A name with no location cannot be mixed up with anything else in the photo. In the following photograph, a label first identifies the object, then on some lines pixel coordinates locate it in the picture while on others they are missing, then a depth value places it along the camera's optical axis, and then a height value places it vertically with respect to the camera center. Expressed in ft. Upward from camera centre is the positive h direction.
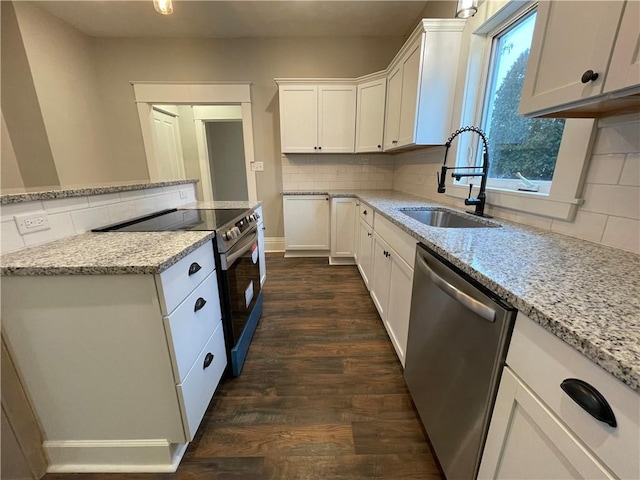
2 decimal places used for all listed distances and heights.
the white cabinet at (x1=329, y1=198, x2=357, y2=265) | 10.25 -2.29
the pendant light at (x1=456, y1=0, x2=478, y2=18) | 4.68 +2.78
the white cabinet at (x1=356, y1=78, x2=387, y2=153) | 9.77 +1.98
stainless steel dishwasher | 2.39 -2.07
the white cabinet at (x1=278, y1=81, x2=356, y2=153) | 10.30 +1.99
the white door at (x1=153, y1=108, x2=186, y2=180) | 11.94 +1.05
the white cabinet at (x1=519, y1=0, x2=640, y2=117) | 2.26 +1.03
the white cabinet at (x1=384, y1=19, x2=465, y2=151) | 6.46 +2.25
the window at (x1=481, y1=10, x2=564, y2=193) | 4.57 +0.79
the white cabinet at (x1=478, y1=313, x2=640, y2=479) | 1.40 -1.59
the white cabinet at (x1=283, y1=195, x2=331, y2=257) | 10.96 -2.28
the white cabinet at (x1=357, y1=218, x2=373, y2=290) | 7.58 -2.58
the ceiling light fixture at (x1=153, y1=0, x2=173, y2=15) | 4.68 +2.86
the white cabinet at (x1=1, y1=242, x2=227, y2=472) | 2.89 -2.26
